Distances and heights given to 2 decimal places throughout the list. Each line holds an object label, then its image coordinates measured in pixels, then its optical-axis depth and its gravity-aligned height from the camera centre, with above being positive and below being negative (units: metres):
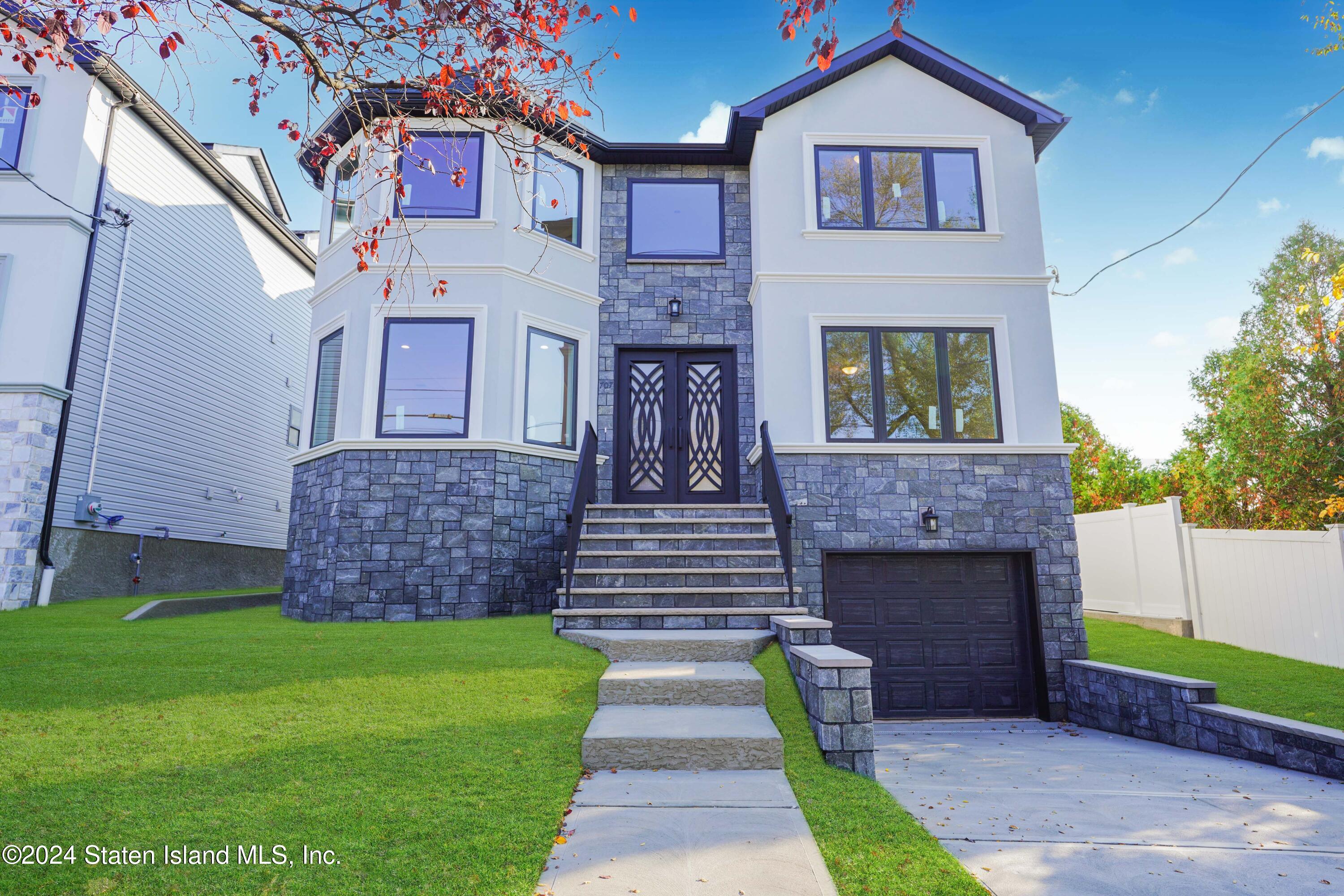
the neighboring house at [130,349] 9.05 +3.14
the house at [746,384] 7.56 +2.07
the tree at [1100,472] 20.61 +2.90
